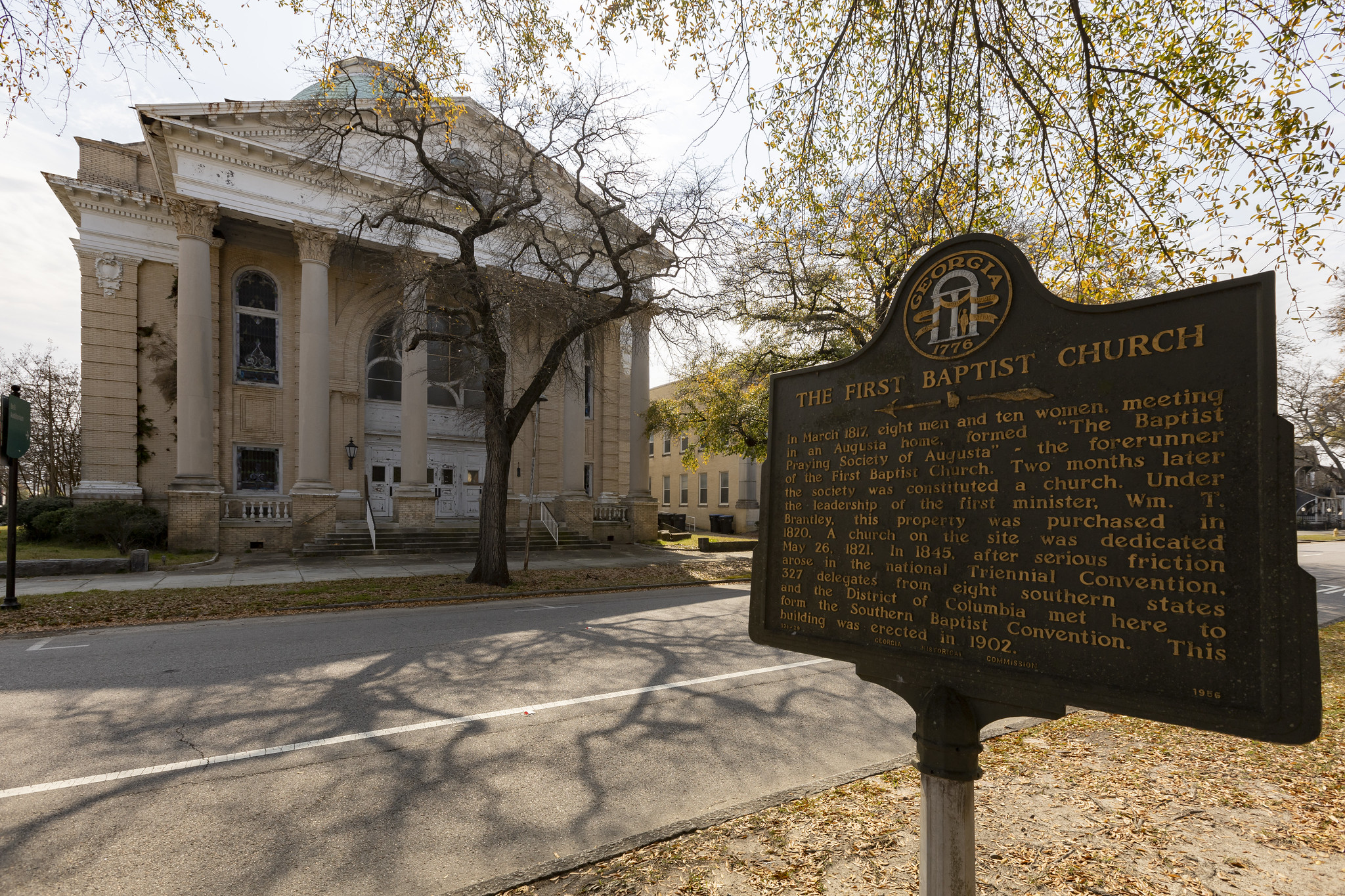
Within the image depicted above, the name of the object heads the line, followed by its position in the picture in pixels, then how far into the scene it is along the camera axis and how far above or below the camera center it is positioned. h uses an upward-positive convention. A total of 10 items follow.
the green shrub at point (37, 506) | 20.08 -0.99
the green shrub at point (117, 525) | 19.47 -1.52
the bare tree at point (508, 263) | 14.72 +5.09
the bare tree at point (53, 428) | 32.62 +2.23
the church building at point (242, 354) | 21.31 +4.15
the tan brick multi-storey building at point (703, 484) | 40.41 -1.01
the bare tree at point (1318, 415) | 39.50 +3.15
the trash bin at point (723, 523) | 40.22 -3.25
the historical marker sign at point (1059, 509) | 2.13 -0.16
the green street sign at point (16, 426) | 11.22 +0.79
